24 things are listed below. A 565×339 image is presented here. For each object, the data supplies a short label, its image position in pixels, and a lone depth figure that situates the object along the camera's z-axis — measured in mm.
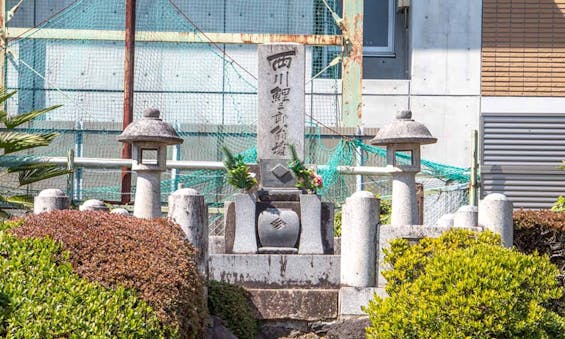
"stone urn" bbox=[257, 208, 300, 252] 13188
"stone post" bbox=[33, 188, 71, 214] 12844
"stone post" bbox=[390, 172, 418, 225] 12977
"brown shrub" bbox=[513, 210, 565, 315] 13391
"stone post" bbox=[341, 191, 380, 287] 11508
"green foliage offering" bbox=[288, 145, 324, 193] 13711
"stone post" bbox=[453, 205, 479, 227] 13258
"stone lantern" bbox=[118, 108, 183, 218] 12531
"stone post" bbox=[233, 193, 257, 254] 13148
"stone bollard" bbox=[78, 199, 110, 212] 13488
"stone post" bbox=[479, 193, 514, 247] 12031
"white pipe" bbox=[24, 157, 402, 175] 16897
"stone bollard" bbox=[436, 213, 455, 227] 13993
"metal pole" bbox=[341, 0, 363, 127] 21984
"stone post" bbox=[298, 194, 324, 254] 13242
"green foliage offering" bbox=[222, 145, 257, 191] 13359
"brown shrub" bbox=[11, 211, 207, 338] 8047
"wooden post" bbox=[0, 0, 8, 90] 21578
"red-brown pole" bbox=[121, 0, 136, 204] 17531
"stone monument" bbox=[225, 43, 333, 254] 13227
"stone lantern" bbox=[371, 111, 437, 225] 12992
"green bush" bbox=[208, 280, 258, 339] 10797
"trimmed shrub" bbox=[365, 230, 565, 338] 9211
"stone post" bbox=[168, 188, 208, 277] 10602
